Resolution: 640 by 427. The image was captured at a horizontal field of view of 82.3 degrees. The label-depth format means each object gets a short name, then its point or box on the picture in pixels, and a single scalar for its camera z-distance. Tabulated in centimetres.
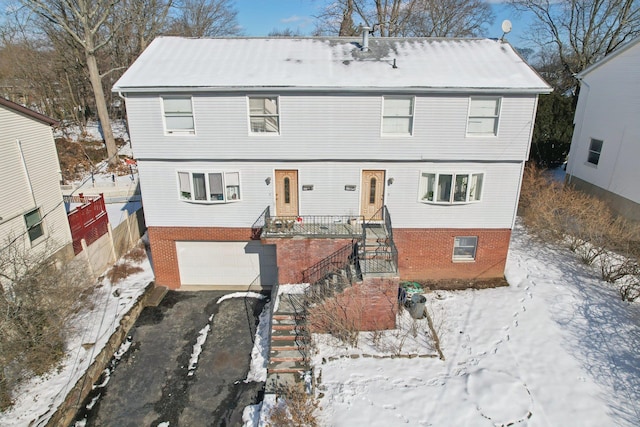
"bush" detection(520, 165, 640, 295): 1417
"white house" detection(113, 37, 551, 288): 1255
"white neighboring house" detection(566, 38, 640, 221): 1697
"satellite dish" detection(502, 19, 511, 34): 1415
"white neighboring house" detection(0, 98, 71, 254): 1270
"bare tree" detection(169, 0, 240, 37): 4278
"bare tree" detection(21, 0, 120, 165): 2455
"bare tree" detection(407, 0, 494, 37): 3625
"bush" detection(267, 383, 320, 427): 844
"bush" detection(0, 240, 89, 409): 920
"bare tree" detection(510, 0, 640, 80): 2889
